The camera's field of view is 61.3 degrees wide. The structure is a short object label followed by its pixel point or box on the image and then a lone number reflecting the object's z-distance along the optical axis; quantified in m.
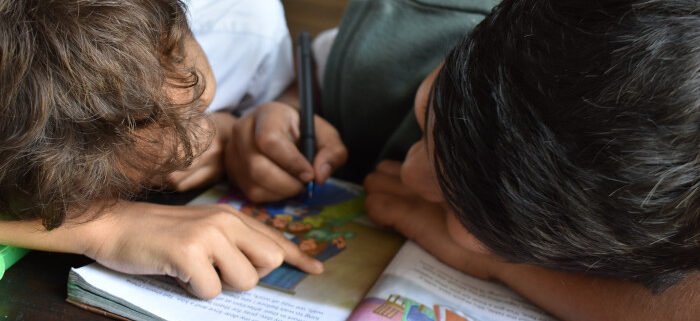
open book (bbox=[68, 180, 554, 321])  0.51
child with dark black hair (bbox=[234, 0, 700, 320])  0.40
